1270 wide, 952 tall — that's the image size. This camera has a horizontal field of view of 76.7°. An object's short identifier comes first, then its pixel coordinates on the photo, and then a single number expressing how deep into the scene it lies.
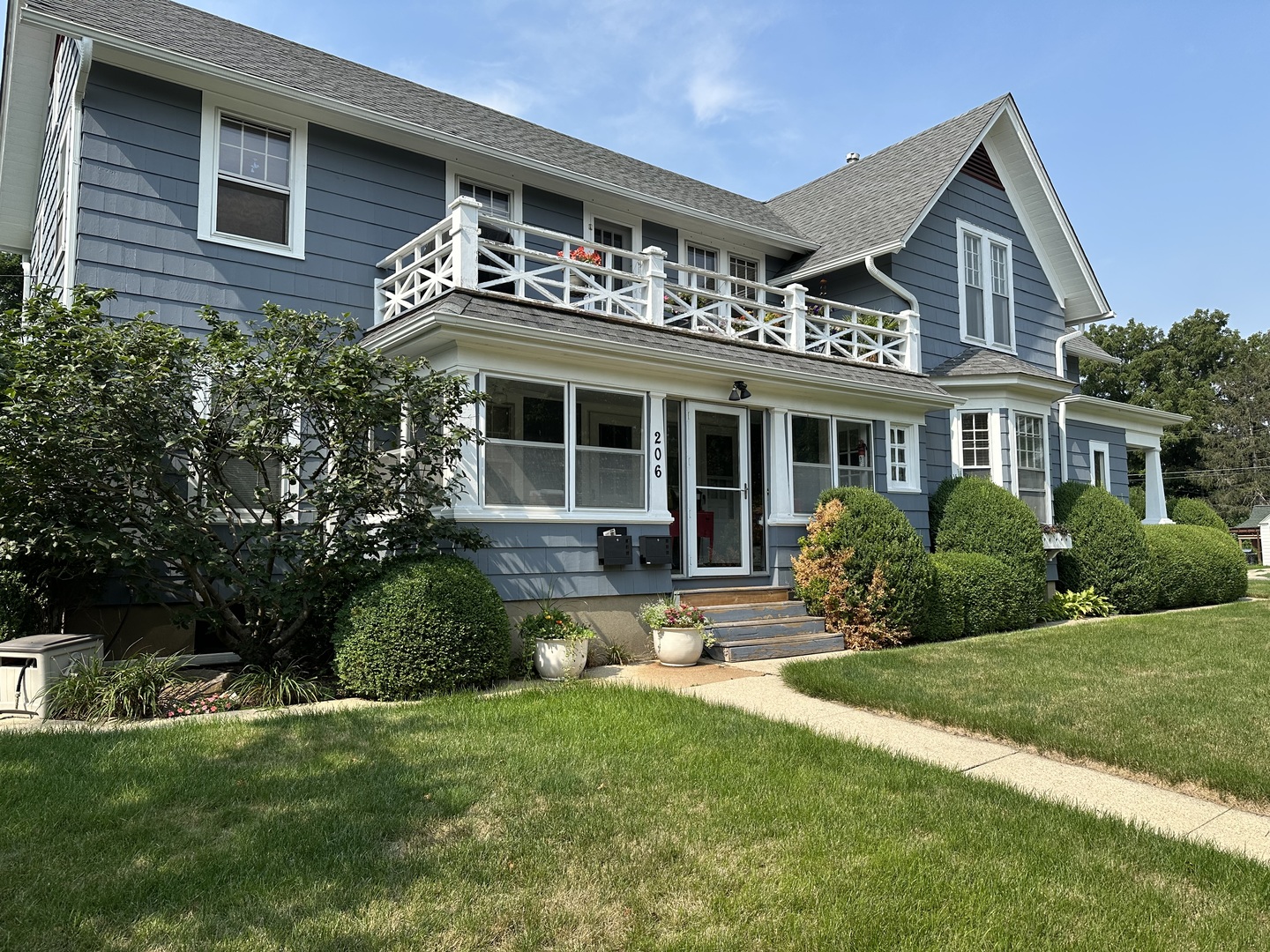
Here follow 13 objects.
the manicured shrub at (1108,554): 13.72
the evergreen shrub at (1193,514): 22.55
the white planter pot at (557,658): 7.82
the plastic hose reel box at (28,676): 6.26
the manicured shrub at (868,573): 10.03
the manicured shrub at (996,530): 12.02
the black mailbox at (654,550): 9.31
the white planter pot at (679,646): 8.69
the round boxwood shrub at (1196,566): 14.32
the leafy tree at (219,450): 6.47
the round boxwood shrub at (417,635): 6.71
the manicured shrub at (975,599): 10.62
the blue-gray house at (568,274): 8.61
